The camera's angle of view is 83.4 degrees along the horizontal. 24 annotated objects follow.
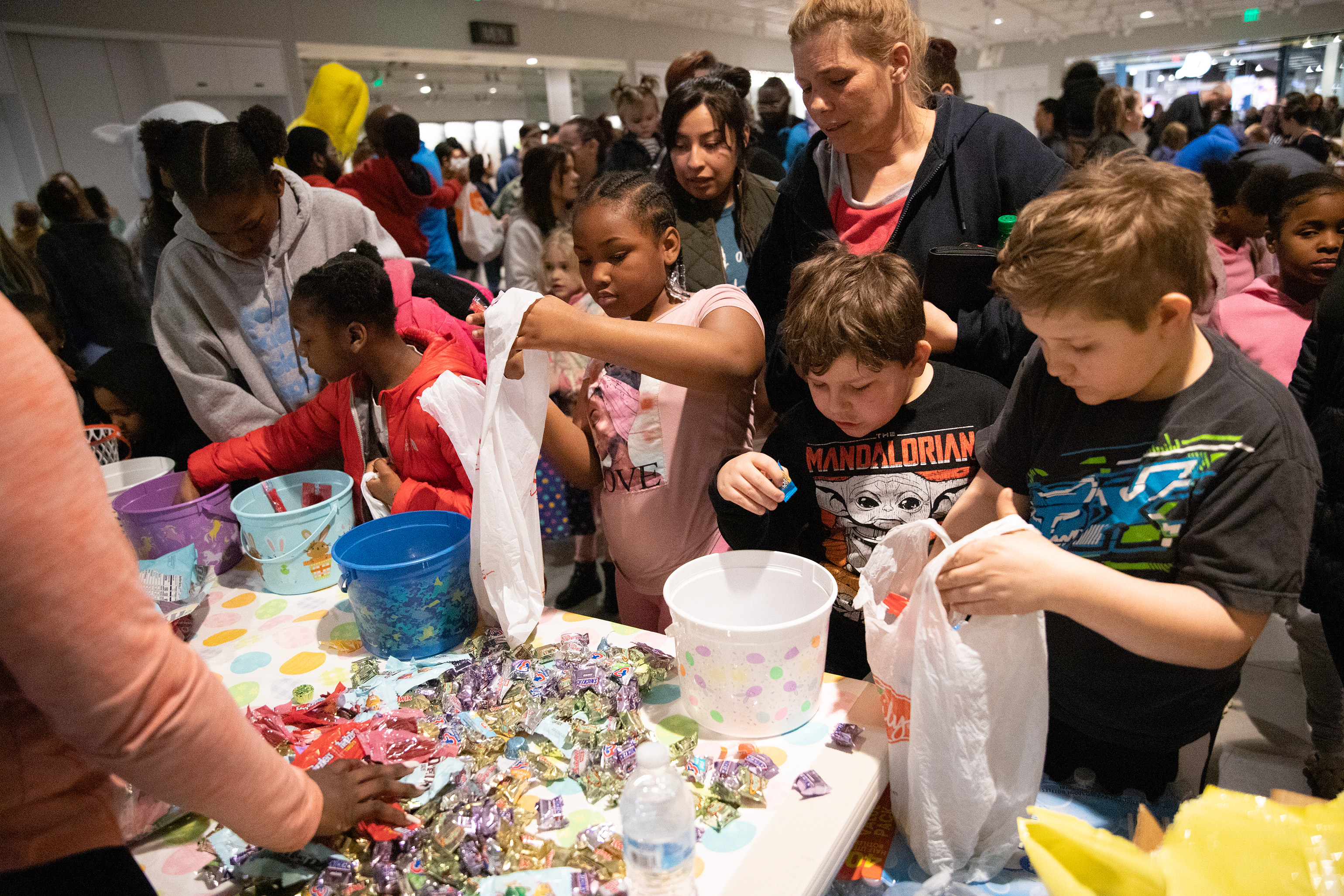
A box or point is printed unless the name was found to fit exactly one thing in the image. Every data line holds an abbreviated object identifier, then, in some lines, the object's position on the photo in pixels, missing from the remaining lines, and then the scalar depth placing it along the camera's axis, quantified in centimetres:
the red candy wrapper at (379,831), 96
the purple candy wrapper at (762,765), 103
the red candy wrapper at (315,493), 191
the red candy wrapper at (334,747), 110
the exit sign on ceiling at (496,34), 977
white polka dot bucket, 105
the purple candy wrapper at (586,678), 120
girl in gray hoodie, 187
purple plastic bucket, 166
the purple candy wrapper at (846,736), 108
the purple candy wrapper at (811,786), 99
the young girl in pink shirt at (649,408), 151
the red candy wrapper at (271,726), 118
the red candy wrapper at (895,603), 111
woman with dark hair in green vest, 235
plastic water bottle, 82
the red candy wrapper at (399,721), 118
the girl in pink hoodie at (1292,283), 201
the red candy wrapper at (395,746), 112
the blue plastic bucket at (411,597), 133
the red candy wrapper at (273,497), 190
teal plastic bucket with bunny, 163
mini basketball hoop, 214
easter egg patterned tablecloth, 91
